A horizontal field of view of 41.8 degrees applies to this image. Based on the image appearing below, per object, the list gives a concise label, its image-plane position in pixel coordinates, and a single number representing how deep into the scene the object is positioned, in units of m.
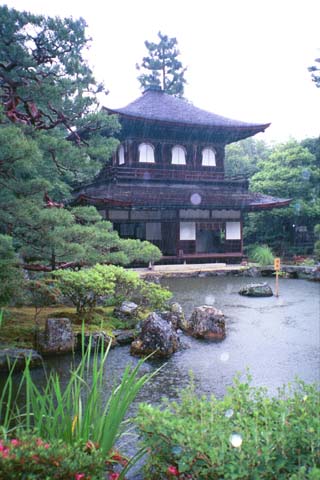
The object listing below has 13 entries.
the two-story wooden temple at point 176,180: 21.38
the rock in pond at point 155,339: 7.74
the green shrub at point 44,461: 2.24
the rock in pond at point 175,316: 9.18
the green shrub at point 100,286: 8.34
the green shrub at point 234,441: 2.42
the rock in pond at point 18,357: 6.64
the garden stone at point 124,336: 8.57
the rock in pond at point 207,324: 9.08
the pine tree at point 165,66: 38.44
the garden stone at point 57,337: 7.54
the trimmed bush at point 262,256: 22.44
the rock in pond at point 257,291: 14.73
